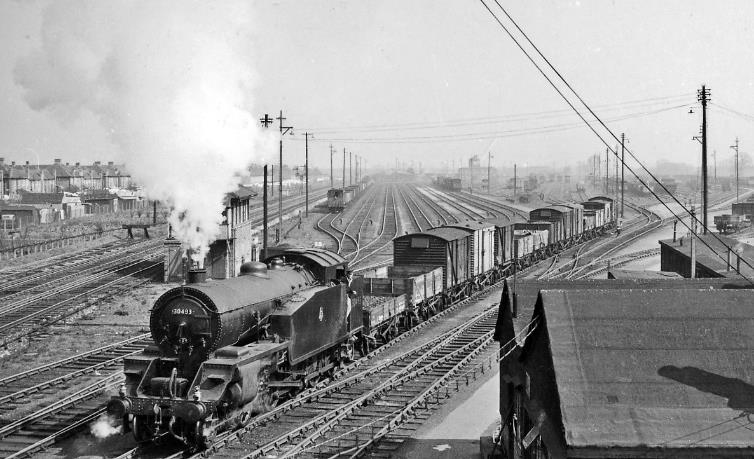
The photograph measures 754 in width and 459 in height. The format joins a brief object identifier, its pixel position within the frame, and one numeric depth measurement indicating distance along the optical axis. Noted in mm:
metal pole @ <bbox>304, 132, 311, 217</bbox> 66494
